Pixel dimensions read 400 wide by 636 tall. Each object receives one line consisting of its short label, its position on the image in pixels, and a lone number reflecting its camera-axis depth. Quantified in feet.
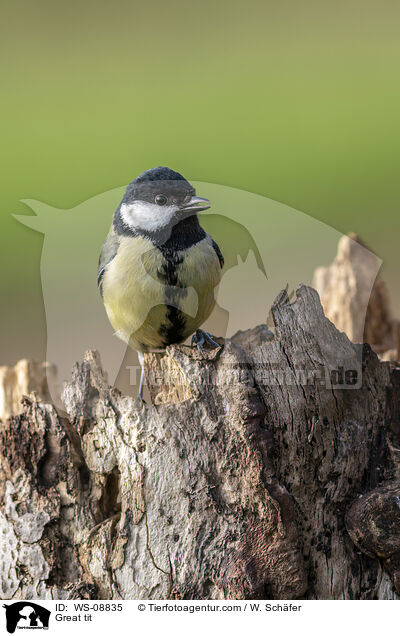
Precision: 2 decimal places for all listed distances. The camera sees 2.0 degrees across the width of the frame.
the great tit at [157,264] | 16.74
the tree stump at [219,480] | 16.60
